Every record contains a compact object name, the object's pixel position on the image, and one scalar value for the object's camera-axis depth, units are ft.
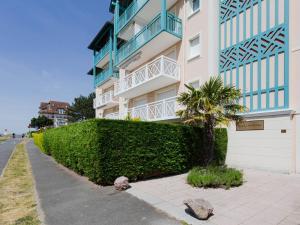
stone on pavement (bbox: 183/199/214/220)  15.97
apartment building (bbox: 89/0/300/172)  31.96
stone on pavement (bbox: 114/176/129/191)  24.80
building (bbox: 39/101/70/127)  309.22
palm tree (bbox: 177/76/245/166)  27.78
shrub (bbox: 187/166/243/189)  24.26
